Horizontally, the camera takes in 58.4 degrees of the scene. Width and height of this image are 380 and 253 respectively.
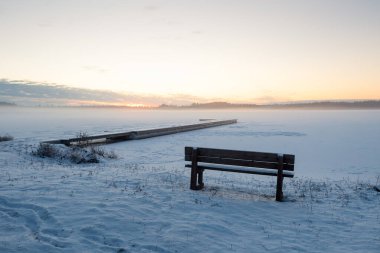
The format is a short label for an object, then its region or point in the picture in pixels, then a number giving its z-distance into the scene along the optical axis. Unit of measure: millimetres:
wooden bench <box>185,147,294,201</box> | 7336
